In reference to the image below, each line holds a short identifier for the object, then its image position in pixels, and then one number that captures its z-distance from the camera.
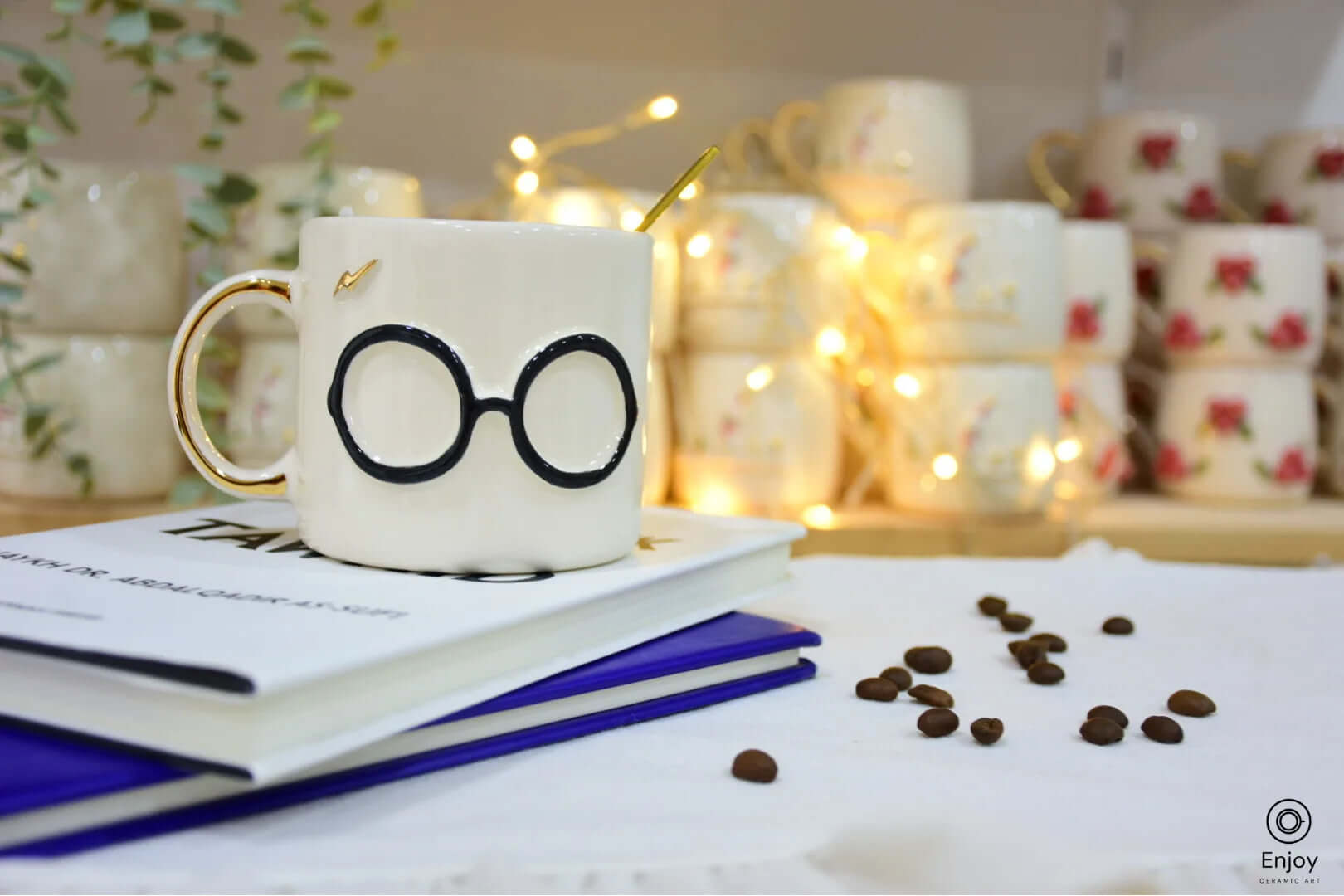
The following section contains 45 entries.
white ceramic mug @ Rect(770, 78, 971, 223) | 1.05
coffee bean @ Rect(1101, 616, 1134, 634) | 0.52
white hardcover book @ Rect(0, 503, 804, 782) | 0.28
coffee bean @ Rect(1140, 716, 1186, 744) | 0.38
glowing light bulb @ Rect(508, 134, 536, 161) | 0.78
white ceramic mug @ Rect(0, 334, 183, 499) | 0.86
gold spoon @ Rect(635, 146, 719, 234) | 0.45
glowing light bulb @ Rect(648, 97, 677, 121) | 0.63
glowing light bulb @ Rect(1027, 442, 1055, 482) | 1.00
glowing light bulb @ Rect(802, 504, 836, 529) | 0.97
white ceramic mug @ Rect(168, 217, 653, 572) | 0.40
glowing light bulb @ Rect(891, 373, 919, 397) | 1.02
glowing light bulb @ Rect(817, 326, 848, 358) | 0.98
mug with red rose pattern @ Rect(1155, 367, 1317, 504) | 1.12
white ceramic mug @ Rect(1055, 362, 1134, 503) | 1.08
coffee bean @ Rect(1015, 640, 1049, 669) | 0.46
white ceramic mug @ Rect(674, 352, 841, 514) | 0.98
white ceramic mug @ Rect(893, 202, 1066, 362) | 0.98
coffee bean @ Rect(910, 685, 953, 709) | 0.41
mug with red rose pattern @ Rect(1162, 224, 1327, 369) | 1.10
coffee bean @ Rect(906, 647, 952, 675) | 0.45
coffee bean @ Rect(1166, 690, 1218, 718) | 0.41
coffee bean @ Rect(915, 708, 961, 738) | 0.38
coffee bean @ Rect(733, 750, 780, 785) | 0.33
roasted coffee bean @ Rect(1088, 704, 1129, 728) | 0.39
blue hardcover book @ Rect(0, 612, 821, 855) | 0.27
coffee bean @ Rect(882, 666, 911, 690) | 0.43
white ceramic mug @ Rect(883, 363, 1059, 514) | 1.00
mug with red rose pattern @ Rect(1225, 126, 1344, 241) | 1.19
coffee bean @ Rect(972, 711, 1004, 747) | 0.37
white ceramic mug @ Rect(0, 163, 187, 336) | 0.84
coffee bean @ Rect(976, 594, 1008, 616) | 0.55
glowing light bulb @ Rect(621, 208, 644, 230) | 0.93
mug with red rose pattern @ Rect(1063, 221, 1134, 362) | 1.08
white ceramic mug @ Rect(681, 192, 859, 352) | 0.96
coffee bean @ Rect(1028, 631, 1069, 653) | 0.48
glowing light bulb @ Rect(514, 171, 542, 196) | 0.91
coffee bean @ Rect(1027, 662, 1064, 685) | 0.44
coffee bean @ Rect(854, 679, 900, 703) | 0.41
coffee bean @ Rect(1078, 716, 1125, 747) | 0.37
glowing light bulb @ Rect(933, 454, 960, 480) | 1.00
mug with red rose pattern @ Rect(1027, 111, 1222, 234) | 1.17
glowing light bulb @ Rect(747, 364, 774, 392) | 0.98
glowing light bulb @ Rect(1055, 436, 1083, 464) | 1.08
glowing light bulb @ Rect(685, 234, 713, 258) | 0.97
